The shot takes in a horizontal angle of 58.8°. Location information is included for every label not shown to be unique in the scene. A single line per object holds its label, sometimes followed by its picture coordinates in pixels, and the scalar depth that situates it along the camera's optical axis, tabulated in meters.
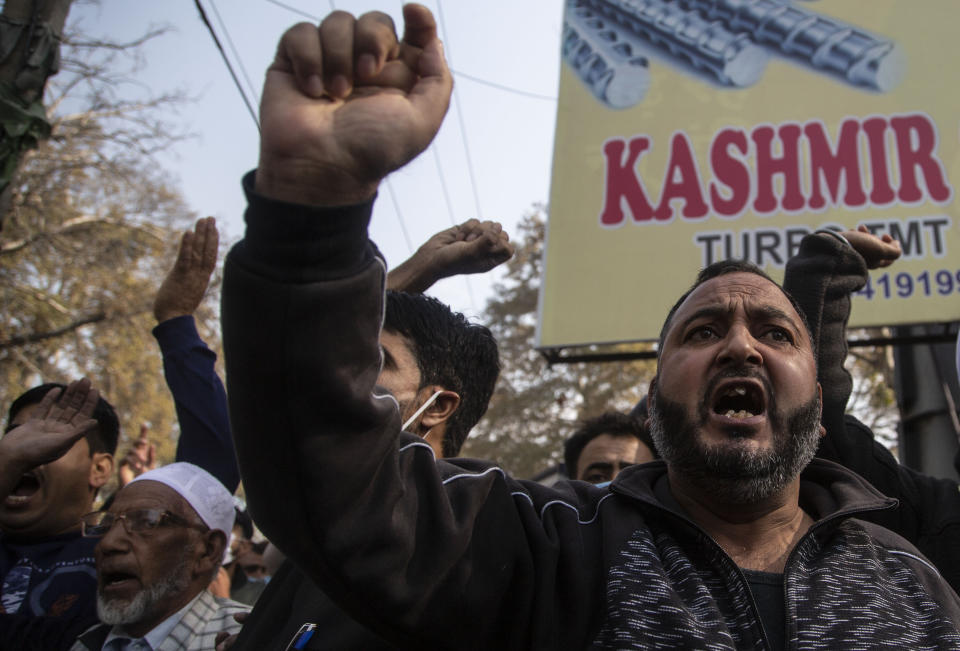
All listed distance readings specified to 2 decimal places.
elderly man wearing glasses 2.34
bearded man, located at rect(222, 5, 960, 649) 1.04
